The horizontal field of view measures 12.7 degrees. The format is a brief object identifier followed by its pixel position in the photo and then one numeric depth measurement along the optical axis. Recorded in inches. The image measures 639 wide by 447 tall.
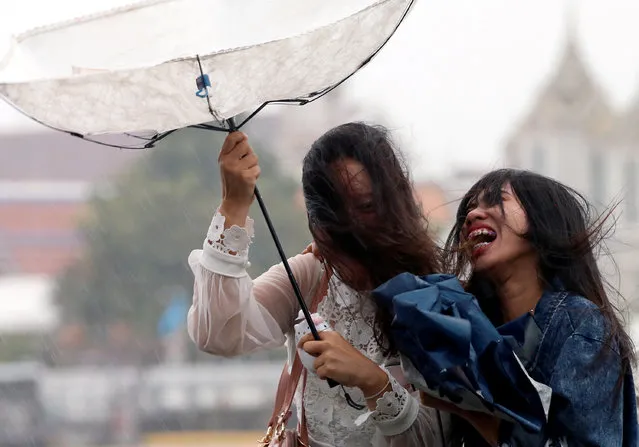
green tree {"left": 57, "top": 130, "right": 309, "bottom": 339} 2544.1
